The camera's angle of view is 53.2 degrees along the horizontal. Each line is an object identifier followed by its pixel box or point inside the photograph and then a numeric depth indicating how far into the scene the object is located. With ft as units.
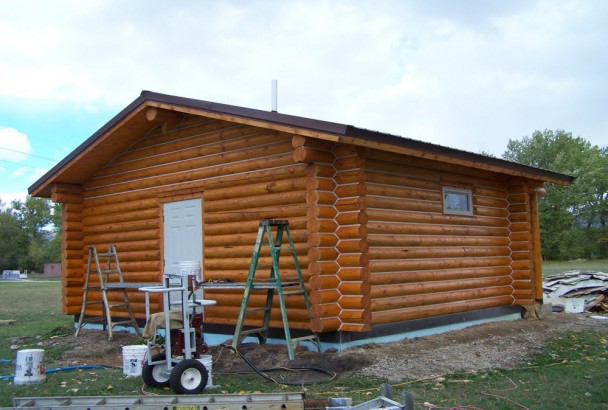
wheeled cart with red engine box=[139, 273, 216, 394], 21.02
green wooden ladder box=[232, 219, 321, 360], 26.63
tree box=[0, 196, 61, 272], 234.17
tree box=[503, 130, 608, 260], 190.29
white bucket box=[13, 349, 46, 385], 24.58
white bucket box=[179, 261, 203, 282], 28.86
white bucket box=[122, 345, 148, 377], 25.68
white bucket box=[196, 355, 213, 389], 22.20
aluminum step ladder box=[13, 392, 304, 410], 15.76
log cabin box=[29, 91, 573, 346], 27.50
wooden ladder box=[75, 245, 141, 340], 35.70
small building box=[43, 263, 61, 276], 231.09
